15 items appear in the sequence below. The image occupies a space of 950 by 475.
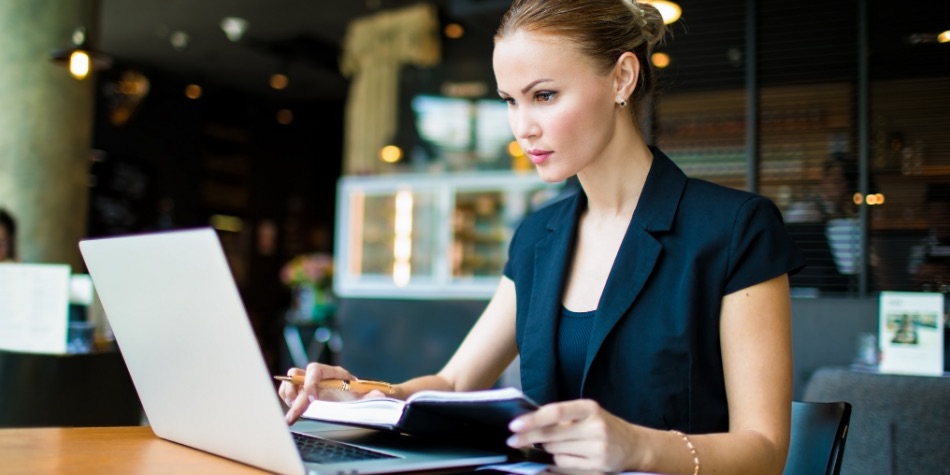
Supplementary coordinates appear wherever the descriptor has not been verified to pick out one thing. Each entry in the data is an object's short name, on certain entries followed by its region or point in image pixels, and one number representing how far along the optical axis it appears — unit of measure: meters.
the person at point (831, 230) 3.94
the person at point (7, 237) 3.90
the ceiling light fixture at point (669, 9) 4.62
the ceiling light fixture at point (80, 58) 3.79
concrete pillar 3.95
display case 6.72
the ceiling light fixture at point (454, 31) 8.32
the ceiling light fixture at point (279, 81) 10.10
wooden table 0.90
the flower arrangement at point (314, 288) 8.27
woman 1.16
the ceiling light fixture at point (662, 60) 4.54
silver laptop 0.83
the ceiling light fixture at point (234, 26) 8.24
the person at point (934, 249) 3.66
